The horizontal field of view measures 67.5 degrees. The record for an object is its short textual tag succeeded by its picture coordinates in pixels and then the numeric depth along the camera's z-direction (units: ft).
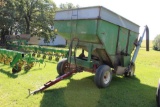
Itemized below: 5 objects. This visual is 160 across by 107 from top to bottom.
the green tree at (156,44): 115.67
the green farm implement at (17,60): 17.06
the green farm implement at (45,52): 27.01
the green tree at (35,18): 56.22
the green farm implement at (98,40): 13.02
